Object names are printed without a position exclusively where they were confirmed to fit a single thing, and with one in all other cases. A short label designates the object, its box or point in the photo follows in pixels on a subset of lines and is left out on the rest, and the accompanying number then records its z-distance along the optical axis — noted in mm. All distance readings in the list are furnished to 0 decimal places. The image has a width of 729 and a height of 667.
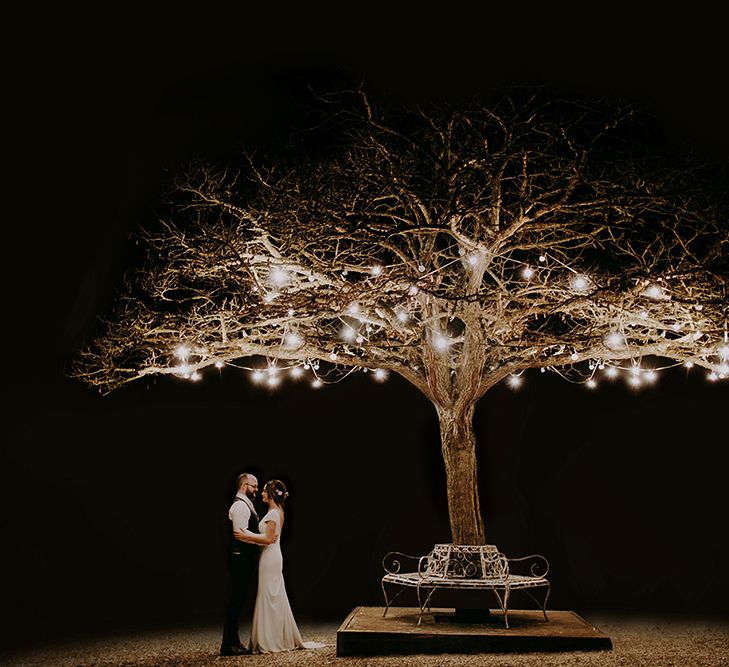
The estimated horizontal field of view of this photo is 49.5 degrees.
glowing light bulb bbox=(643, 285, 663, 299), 6652
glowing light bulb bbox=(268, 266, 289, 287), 7367
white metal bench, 6711
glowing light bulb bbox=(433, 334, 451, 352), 7218
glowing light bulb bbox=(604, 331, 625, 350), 6973
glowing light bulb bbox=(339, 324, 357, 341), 7323
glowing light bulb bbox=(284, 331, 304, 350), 7517
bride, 6781
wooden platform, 6301
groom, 6824
